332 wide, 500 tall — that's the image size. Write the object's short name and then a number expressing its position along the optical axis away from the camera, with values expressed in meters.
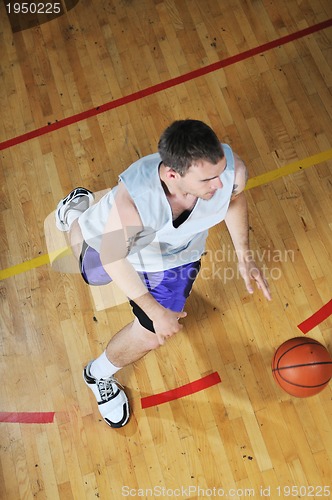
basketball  2.89
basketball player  2.24
